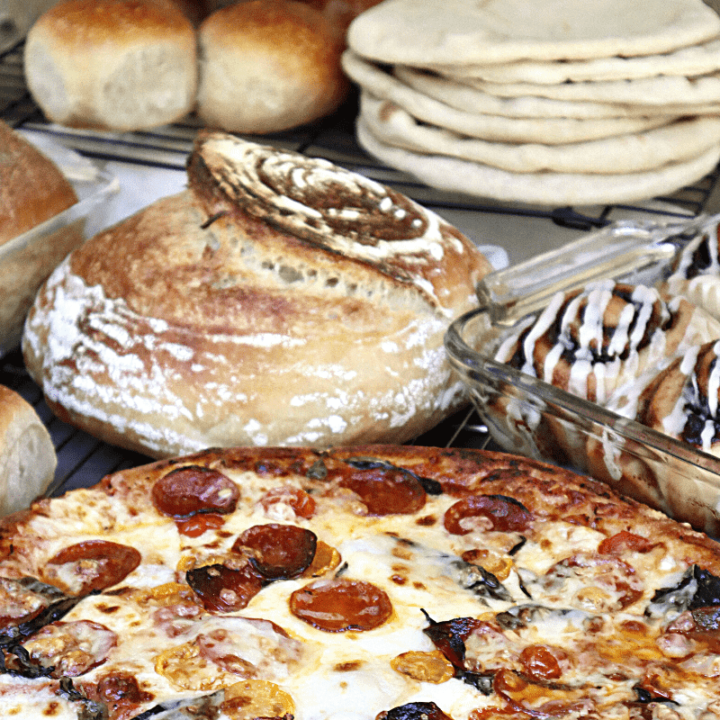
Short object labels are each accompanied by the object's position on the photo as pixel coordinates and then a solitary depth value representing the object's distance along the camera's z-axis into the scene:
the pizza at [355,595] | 1.09
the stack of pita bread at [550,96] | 1.37
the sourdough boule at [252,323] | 1.24
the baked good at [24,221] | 1.32
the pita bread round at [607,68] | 1.37
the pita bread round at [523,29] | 1.36
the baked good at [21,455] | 1.19
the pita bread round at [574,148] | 1.39
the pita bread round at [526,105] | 1.38
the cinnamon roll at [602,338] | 1.20
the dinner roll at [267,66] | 1.50
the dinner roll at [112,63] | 1.48
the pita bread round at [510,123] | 1.38
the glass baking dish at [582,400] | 1.15
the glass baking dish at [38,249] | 1.32
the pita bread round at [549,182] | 1.40
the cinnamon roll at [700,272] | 1.25
